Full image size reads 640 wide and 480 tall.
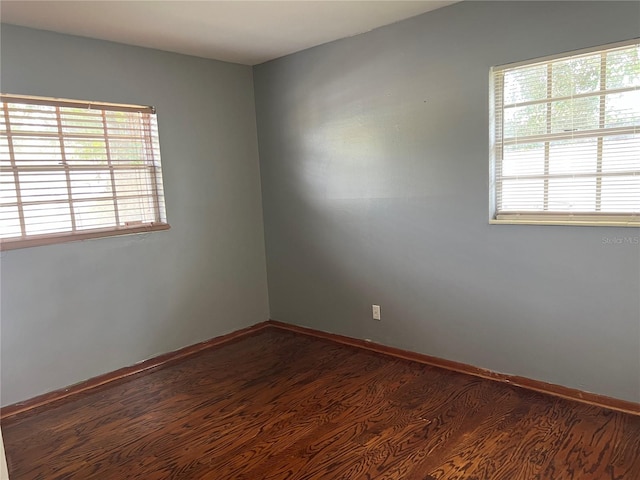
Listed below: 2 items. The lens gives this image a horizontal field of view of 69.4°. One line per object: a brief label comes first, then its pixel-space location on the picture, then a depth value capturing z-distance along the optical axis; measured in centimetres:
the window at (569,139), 241
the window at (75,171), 284
